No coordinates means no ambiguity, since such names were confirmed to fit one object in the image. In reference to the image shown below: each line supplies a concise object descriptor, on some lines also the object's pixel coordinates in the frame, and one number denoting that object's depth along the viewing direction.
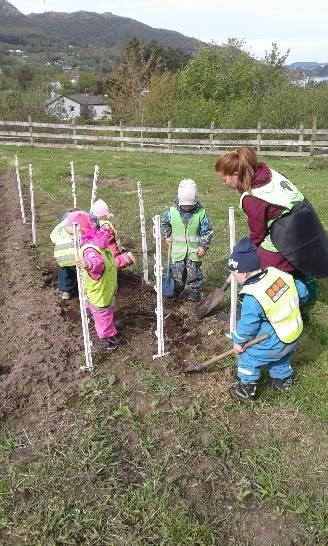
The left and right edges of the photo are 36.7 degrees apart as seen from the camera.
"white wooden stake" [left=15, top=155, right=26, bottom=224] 8.78
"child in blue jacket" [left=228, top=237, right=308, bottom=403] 3.55
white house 60.86
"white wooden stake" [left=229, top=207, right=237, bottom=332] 4.08
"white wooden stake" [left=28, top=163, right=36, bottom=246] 7.54
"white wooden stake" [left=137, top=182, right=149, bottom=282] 5.84
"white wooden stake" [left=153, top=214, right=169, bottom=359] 4.24
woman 3.78
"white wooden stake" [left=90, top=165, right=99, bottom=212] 6.38
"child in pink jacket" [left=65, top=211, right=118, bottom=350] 4.33
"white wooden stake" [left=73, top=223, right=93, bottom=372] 4.04
